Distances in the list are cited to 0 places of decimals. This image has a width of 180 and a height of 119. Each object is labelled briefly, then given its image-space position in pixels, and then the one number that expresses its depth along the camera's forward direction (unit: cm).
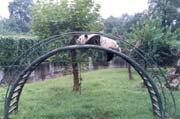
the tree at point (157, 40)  1170
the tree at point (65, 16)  775
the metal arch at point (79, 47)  451
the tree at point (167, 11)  1709
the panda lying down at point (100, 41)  495
